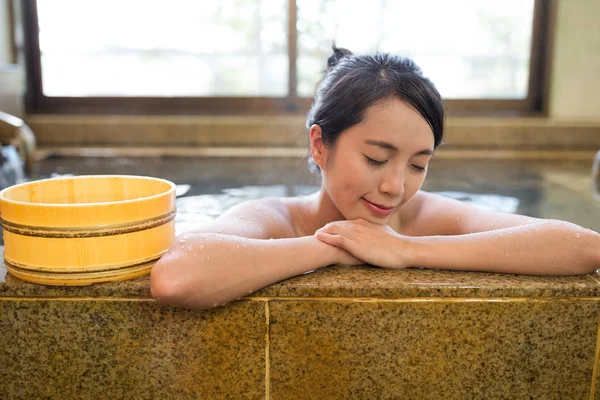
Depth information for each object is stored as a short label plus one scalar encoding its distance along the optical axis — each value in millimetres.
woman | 1306
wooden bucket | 1286
